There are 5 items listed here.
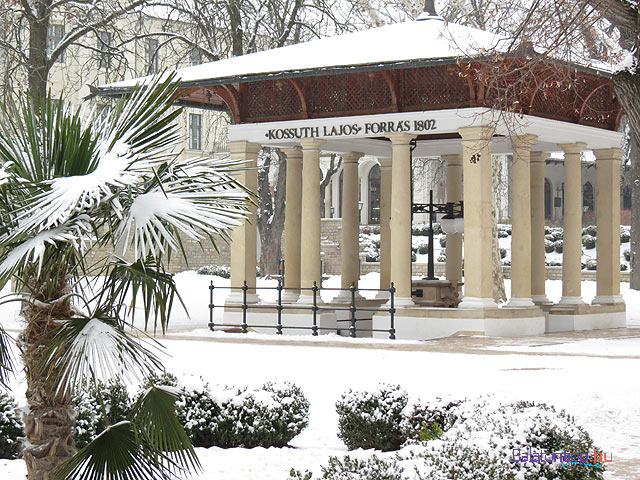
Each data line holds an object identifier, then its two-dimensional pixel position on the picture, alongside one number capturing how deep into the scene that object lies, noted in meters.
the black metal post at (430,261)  24.59
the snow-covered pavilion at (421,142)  21.19
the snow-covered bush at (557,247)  48.98
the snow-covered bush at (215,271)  44.00
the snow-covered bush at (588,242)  48.81
